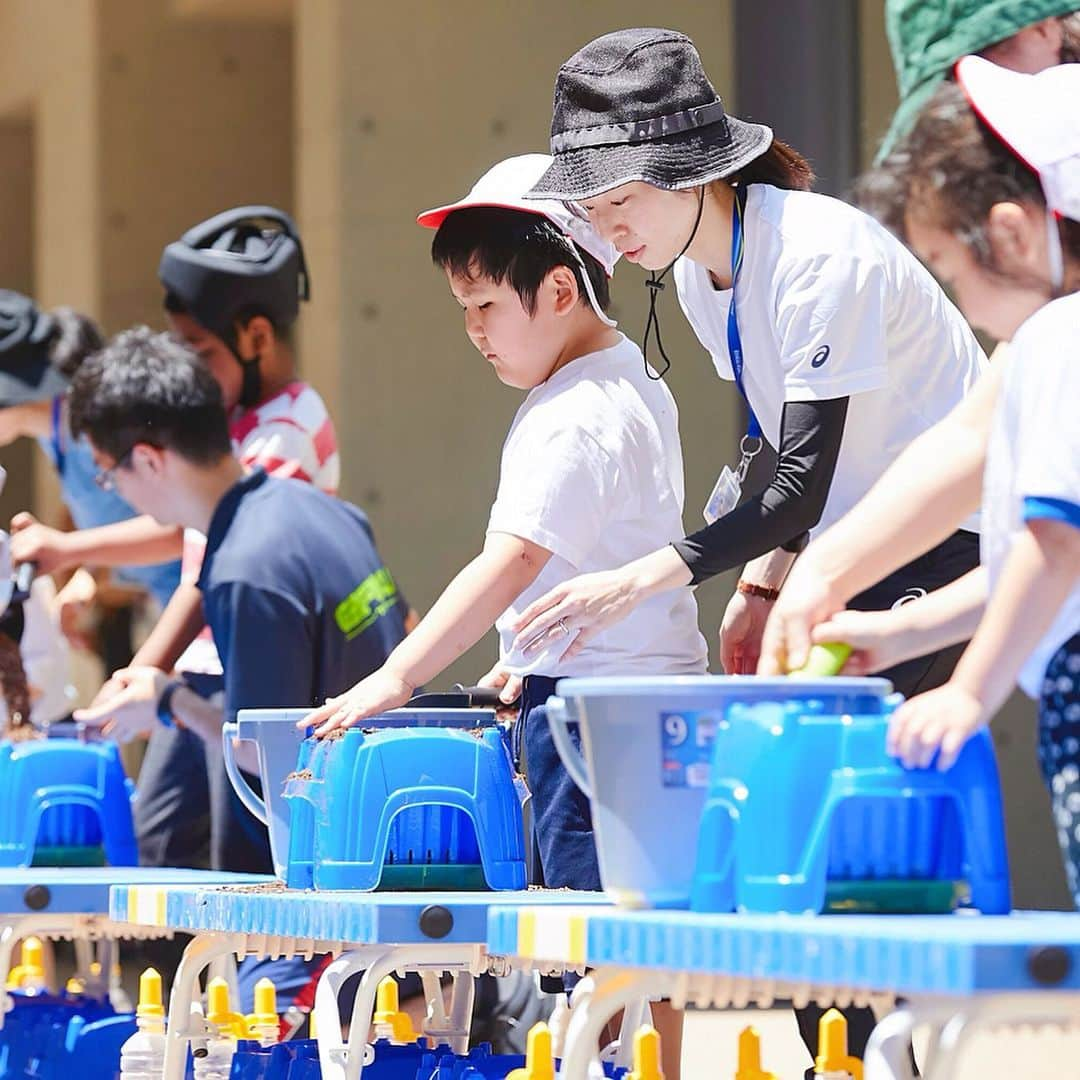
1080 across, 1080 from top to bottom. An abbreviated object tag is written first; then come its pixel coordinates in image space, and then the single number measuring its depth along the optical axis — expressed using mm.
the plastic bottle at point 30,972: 7961
